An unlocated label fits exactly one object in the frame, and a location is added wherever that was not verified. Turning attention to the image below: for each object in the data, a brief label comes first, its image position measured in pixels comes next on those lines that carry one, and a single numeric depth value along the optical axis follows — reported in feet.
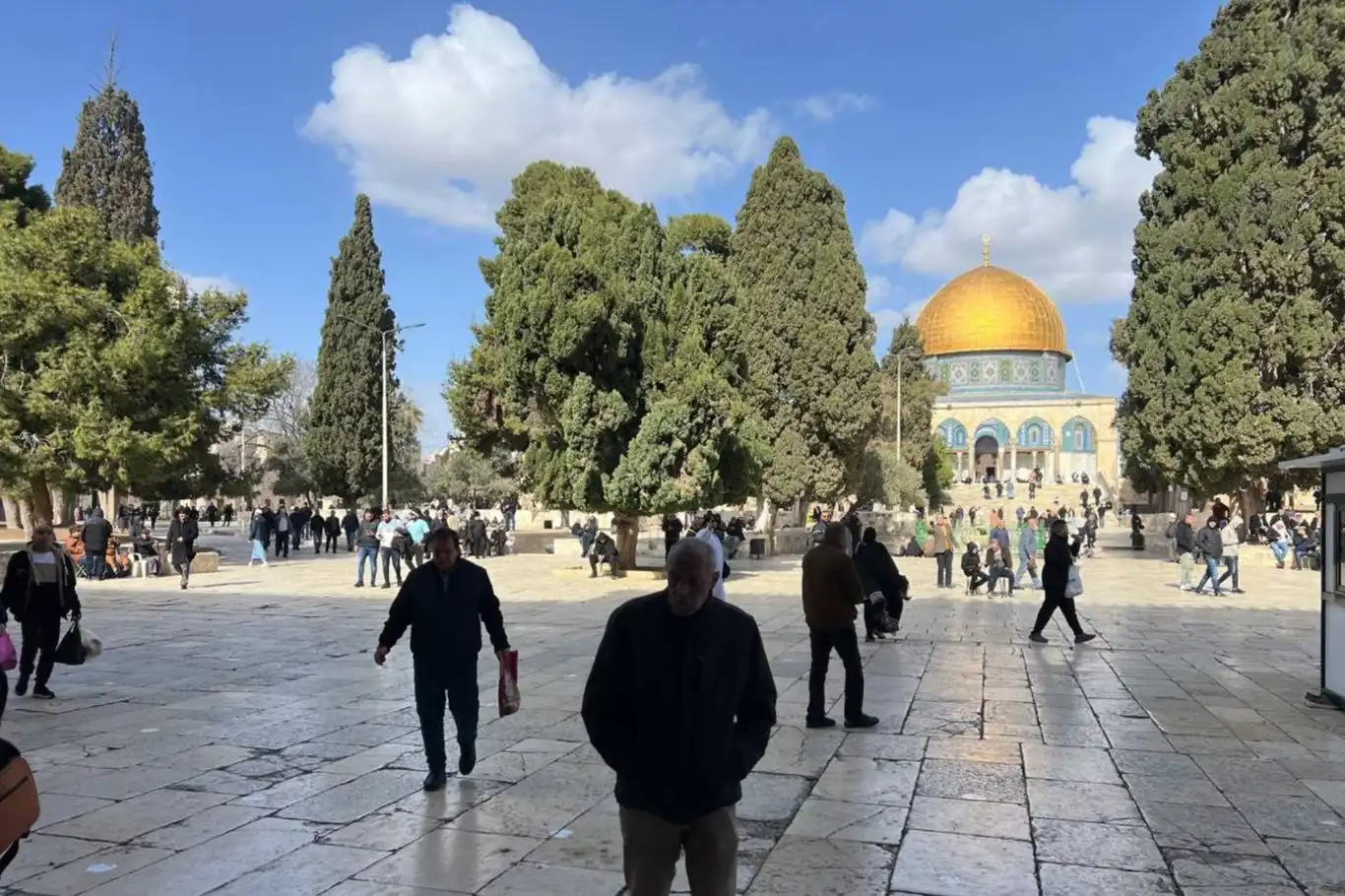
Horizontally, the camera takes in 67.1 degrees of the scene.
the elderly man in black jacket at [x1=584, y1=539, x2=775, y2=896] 9.23
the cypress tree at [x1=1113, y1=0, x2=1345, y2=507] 88.22
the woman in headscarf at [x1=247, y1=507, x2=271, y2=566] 75.38
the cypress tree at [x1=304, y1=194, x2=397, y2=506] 123.24
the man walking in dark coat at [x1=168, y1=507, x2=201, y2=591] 58.70
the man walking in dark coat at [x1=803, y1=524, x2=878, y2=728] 23.67
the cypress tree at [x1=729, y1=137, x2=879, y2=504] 103.96
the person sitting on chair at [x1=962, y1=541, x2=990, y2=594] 59.36
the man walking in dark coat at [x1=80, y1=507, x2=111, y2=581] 62.03
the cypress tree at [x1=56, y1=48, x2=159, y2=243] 108.88
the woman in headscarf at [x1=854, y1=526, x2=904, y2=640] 33.86
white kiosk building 26.13
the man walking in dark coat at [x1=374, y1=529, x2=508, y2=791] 18.08
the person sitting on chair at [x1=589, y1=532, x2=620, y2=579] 68.39
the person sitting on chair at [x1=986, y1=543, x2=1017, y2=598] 58.23
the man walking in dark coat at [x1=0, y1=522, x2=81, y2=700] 26.35
